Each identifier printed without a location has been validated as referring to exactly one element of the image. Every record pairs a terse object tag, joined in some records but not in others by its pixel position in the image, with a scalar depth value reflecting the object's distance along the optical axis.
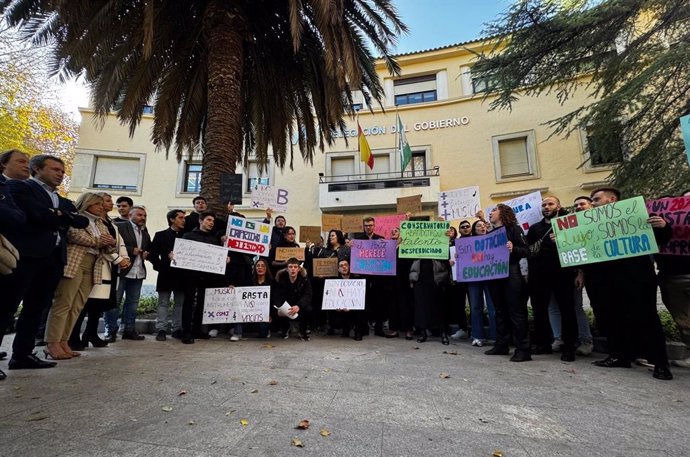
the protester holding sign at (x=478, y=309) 5.34
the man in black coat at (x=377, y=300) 6.16
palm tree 6.68
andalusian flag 14.41
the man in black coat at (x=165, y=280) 5.42
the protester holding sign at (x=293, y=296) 5.77
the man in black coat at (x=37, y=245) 3.17
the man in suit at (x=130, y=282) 5.18
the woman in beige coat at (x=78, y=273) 3.89
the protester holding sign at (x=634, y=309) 3.68
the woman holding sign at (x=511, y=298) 4.52
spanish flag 14.01
